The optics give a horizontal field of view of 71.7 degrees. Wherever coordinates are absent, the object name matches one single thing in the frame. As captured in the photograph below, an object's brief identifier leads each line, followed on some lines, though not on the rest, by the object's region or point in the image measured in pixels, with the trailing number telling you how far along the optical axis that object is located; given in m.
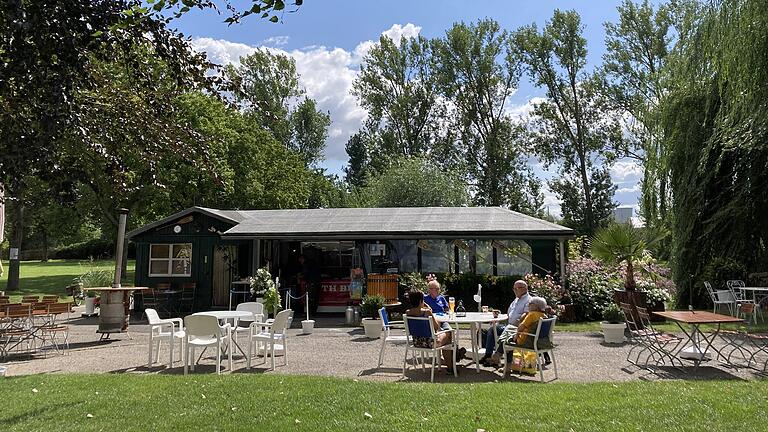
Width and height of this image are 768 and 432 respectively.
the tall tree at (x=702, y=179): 13.86
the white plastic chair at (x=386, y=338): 8.14
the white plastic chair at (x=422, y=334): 7.31
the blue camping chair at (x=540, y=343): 6.96
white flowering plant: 13.59
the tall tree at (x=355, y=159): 52.94
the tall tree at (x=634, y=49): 29.45
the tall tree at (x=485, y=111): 35.88
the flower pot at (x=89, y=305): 15.83
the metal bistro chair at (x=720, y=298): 12.86
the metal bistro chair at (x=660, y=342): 7.77
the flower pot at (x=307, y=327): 11.95
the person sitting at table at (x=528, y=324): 7.12
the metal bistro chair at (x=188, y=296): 16.52
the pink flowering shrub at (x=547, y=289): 12.73
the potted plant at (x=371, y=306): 12.66
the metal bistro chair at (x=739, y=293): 12.73
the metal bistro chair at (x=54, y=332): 9.89
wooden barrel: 11.32
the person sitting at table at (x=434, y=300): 8.91
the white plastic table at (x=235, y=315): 8.80
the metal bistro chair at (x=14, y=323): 9.55
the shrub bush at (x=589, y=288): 13.61
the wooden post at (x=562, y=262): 14.03
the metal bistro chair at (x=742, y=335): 8.10
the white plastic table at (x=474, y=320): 7.73
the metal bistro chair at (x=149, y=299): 15.98
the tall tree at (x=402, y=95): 38.38
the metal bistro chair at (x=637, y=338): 8.13
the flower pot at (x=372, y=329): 11.29
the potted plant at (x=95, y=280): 20.66
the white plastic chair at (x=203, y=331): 7.68
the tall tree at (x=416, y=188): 30.95
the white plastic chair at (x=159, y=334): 8.24
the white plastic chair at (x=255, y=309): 9.84
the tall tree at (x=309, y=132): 43.88
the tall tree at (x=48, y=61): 4.10
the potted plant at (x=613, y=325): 9.94
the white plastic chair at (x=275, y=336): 8.08
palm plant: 11.85
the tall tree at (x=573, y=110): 33.78
